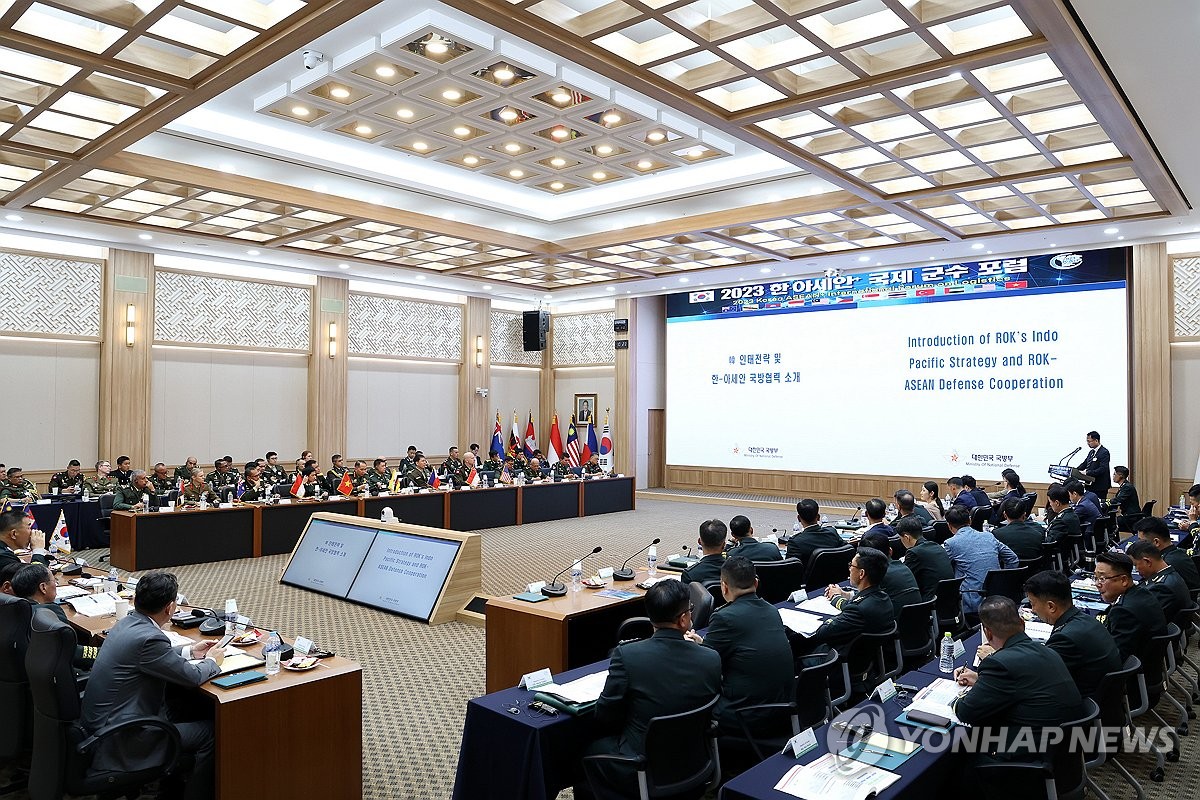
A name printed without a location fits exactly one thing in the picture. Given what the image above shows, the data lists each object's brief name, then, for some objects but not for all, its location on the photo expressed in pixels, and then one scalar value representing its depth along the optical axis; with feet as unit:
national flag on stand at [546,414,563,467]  56.75
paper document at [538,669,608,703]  10.46
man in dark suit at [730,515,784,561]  18.35
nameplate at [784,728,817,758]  8.73
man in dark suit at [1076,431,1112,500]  34.57
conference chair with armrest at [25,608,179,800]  9.77
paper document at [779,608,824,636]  14.12
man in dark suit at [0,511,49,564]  16.44
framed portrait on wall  61.26
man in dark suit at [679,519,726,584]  16.24
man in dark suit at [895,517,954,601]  17.49
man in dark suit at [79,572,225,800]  10.20
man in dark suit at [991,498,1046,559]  21.77
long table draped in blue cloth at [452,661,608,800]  9.77
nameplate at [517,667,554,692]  10.92
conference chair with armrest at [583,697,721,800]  9.15
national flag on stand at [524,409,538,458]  59.67
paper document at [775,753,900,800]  7.93
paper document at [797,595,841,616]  15.30
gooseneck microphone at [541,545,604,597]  16.75
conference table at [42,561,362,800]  10.44
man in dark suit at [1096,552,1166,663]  12.96
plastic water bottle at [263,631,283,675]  11.59
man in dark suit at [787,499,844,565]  20.66
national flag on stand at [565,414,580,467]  54.80
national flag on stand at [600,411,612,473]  57.36
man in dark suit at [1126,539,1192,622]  14.47
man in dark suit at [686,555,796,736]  11.00
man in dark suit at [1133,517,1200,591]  17.35
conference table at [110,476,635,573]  29.04
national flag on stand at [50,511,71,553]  20.88
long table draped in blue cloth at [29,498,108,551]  32.63
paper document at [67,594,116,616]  14.82
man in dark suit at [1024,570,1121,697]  11.23
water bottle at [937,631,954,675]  11.85
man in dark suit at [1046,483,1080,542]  24.06
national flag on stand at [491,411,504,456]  57.11
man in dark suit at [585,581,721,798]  9.61
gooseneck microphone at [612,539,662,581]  18.48
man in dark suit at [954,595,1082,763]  9.32
